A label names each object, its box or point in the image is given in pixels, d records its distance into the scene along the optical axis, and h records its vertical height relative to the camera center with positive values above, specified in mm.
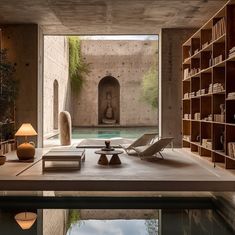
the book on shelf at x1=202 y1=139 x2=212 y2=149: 7123 -587
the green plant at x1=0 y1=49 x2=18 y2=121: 7785 +593
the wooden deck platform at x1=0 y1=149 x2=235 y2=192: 5125 -928
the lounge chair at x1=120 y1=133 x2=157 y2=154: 8273 -623
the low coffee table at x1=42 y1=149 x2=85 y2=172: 5902 -726
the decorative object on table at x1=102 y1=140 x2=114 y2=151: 6800 -628
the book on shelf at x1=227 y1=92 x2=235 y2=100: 5721 +286
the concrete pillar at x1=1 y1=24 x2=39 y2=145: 9898 +1376
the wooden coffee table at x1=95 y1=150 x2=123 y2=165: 6533 -823
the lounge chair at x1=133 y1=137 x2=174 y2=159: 6816 -670
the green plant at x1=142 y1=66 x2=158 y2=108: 21281 +1586
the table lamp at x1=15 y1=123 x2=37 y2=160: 7031 -676
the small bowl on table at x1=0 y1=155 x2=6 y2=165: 6612 -829
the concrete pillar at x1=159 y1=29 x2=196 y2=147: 10250 +894
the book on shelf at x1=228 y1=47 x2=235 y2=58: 5731 +982
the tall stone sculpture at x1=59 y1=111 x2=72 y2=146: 11125 -435
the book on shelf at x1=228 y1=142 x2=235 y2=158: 5847 -571
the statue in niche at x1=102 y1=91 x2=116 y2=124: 22964 +116
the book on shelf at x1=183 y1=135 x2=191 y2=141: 9000 -592
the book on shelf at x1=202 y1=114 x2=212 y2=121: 7041 -83
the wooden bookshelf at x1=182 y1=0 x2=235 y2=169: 6047 +429
